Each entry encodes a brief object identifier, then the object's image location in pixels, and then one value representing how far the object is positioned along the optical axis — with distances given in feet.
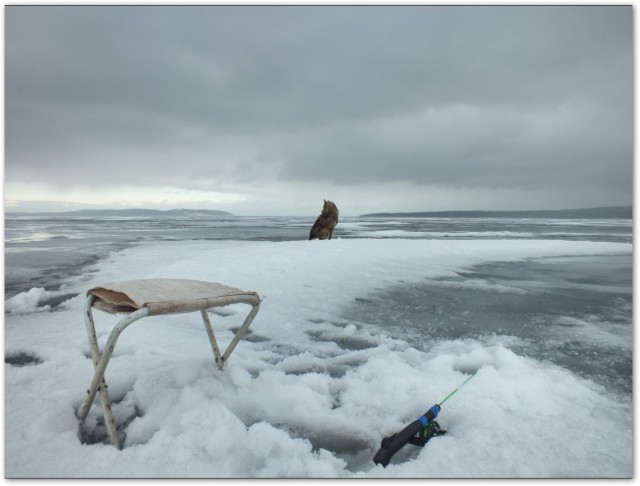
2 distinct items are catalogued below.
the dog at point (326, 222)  54.44
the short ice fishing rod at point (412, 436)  7.64
